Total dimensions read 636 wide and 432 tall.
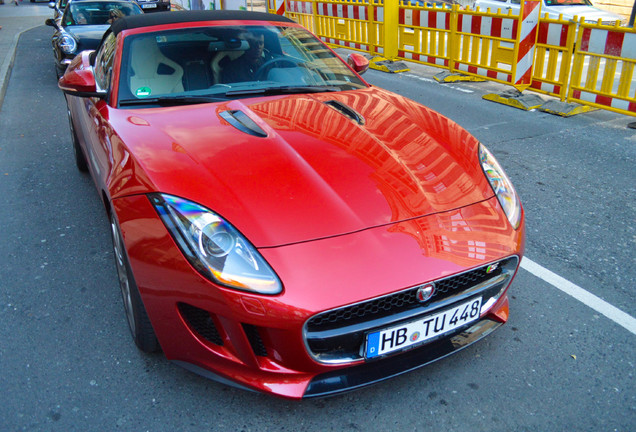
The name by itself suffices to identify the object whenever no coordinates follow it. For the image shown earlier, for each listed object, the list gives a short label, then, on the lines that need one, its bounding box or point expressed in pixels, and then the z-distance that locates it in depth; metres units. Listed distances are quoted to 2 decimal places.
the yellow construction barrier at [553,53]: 6.82
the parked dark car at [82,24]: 8.29
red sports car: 1.87
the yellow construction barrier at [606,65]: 6.21
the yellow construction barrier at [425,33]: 8.89
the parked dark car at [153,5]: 16.70
